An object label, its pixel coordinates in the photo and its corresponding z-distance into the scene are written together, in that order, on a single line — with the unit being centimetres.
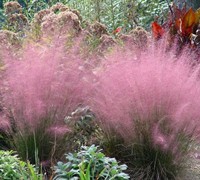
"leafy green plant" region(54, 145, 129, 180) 253
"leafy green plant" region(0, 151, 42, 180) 255
